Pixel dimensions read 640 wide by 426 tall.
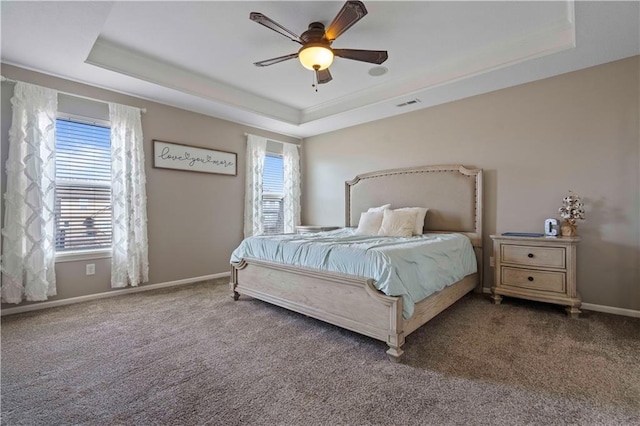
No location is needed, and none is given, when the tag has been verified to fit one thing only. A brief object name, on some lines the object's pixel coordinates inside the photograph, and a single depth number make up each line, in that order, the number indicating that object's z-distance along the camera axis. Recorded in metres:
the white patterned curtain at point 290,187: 5.57
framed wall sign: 3.98
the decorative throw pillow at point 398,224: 3.63
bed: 2.14
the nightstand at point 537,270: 2.79
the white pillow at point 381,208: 4.25
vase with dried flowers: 2.95
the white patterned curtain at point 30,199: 2.89
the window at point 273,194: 5.33
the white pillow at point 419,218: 3.75
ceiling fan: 2.36
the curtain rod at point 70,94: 2.88
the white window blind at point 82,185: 3.26
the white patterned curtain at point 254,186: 4.91
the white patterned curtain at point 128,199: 3.55
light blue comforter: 2.12
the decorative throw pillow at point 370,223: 3.94
